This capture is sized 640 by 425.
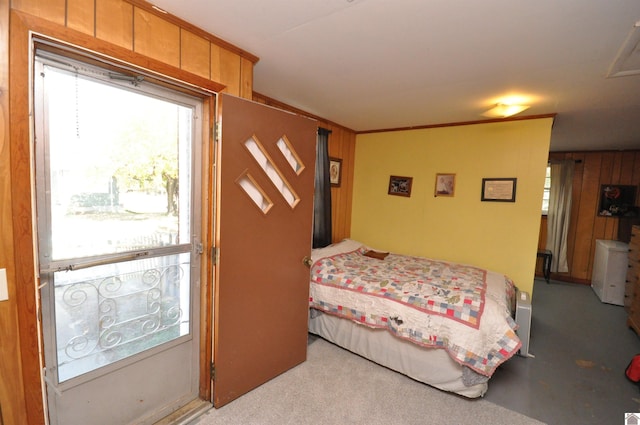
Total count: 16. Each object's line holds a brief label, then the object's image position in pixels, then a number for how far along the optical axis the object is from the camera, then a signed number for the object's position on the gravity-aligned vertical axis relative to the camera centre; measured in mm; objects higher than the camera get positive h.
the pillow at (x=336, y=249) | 3211 -676
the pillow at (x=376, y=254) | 3526 -737
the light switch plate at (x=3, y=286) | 1116 -421
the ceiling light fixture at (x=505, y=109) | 2547 +847
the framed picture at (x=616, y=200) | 4668 +118
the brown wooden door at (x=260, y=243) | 1830 -374
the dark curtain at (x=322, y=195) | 3539 -11
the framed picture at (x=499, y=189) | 3215 +143
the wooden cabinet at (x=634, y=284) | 3235 -955
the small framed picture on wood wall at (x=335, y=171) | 3927 +332
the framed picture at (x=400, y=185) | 3926 +172
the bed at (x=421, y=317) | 2027 -962
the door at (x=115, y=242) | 1329 -312
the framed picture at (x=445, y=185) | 3611 +186
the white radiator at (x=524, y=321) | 2605 -1094
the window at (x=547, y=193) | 5195 +196
